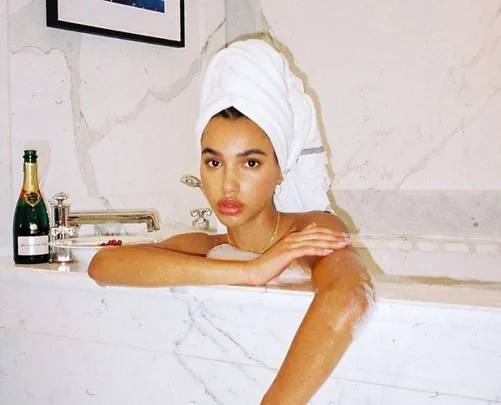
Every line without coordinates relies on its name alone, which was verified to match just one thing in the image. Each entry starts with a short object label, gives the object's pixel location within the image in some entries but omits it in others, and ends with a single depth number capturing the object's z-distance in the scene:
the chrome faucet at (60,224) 1.43
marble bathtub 0.86
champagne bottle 1.37
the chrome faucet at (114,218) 1.48
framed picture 1.61
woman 0.85
